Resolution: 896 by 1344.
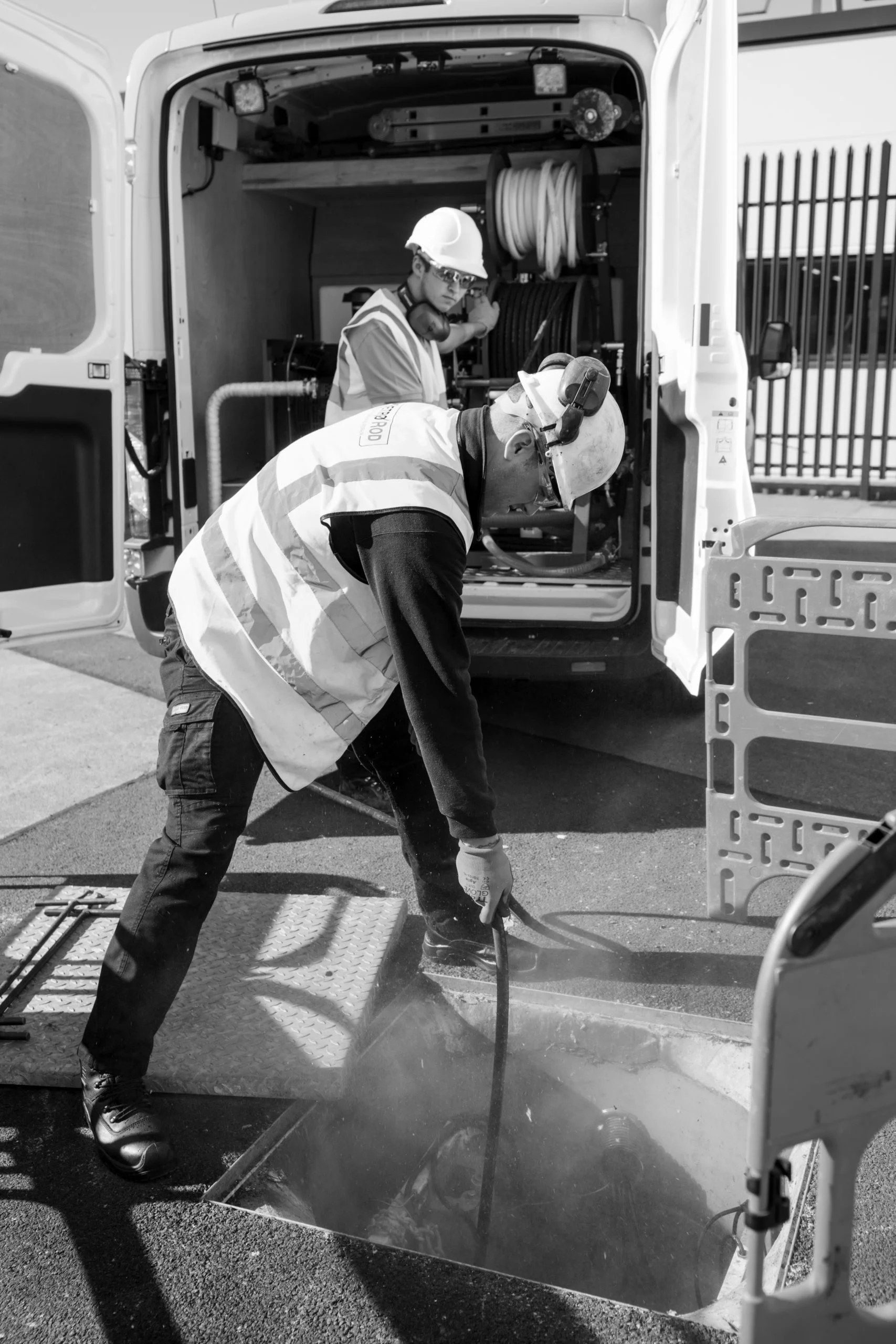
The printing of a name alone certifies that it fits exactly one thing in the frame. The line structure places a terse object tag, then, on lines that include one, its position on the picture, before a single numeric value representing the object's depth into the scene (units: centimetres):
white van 402
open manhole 265
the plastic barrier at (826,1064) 142
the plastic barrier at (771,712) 288
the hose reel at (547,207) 622
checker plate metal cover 286
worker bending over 243
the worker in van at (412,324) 491
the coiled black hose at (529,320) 634
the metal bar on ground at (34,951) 322
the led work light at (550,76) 519
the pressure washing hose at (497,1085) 264
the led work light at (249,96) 539
